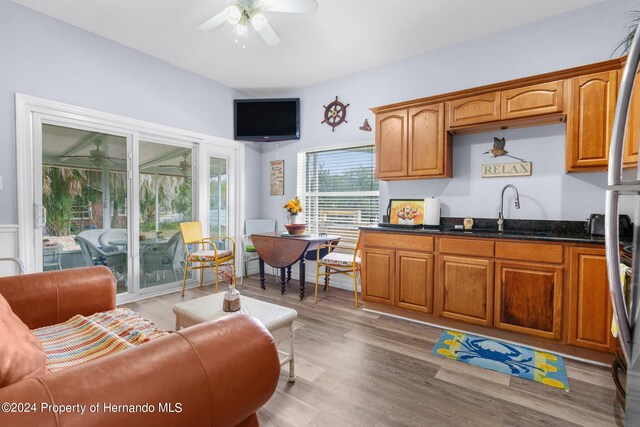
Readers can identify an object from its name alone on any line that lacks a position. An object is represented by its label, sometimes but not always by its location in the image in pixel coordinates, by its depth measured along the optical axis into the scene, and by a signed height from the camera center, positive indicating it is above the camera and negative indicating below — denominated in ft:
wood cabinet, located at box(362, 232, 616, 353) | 7.08 -2.04
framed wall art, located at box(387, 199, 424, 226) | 11.08 -0.19
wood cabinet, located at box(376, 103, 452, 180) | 10.00 +2.12
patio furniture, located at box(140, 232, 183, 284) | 12.25 -2.14
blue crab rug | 6.68 -3.59
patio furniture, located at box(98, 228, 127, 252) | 10.81 -1.20
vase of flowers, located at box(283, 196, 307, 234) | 13.08 -0.31
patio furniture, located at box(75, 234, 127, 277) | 10.33 -1.84
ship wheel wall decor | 13.34 +4.04
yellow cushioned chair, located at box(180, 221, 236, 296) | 12.13 -1.93
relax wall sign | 9.41 +1.19
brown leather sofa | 2.18 -1.46
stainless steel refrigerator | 2.51 -0.38
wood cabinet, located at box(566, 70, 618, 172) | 7.52 +2.20
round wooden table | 11.64 -1.64
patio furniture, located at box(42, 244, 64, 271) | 9.52 -1.65
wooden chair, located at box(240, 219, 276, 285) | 15.26 -1.22
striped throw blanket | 4.16 -2.03
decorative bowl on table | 13.06 -0.94
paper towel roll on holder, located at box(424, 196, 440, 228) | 10.61 -0.22
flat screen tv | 14.51 +4.10
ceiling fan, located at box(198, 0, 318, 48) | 7.36 +4.81
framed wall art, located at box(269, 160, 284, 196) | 15.52 +1.43
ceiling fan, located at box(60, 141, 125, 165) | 10.50 +1.65
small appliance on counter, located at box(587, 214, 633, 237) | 7.14 -0.42
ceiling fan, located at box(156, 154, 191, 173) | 13.20 +1.70
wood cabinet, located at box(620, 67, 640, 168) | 6.75 +1.67
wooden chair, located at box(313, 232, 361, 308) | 11.11 -2.03
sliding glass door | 9.10 +0.48
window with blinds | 13.02 +0.76
